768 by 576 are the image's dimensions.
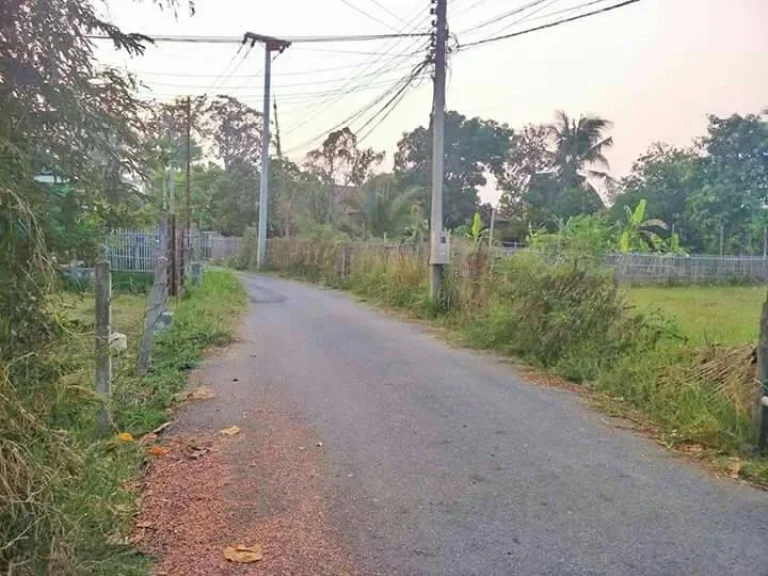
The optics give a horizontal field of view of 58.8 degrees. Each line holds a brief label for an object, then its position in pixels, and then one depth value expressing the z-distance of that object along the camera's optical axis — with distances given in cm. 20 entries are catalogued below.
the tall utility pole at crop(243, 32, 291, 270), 2697
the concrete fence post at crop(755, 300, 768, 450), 485
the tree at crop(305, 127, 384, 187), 3456
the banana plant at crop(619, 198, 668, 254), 2013
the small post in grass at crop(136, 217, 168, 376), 713
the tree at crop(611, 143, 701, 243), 3503
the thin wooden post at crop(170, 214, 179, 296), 1301
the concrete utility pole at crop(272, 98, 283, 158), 3491
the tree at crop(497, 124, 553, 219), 4197
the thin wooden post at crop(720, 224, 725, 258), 3237
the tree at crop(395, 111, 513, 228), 3931
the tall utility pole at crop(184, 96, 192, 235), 2094
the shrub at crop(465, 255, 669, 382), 767
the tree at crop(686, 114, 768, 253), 3159
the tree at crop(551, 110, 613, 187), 3956
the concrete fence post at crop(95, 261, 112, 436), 469
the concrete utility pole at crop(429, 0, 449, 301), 1305
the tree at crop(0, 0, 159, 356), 280
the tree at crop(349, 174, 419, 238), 2700
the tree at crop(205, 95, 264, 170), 4488
